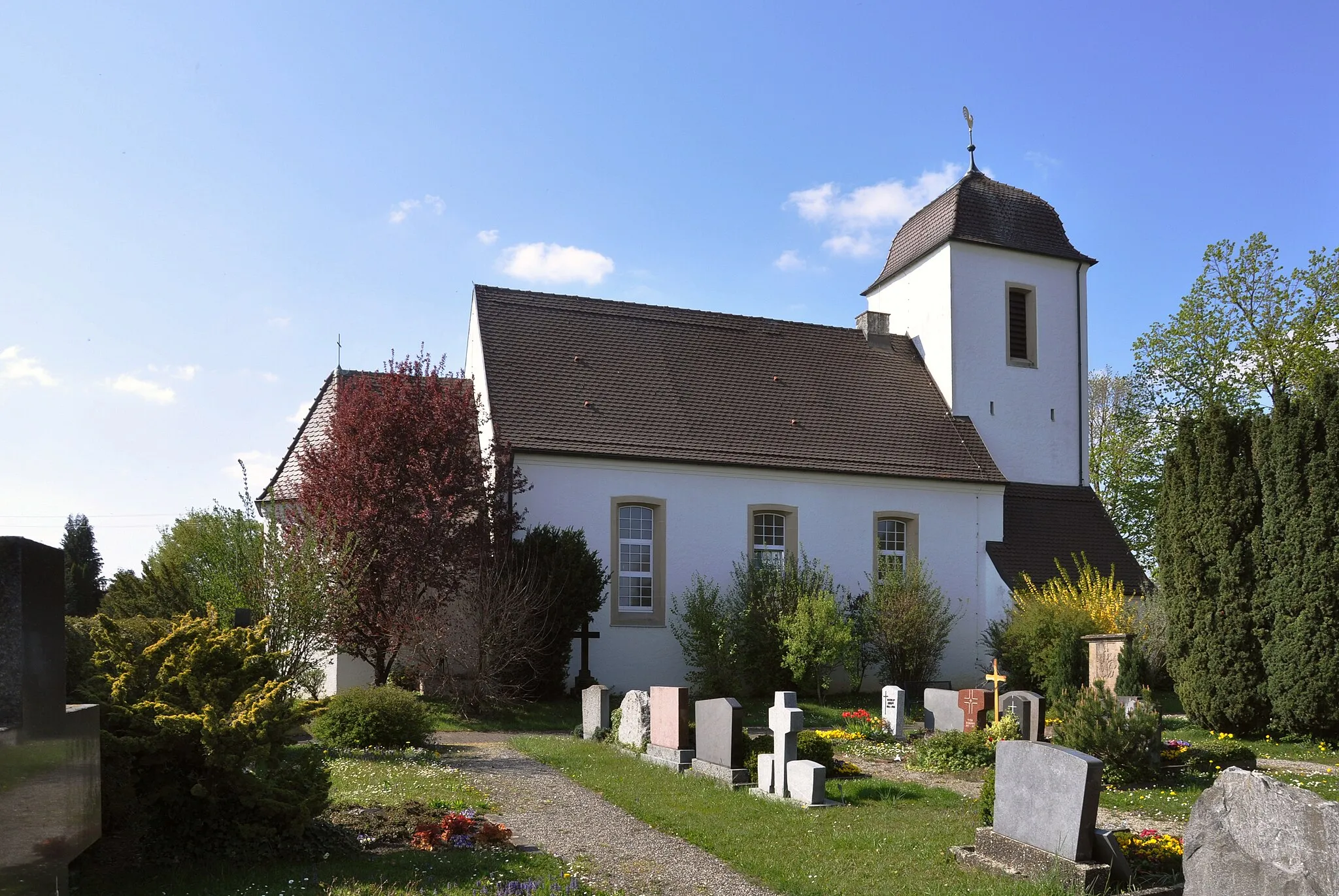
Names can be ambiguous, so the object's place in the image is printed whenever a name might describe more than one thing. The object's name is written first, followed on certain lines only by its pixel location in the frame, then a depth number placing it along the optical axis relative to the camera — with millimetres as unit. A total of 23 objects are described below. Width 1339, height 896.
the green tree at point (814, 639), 19922
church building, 21656
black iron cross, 19938
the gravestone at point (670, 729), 12297
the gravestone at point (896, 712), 15188
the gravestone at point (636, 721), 13578
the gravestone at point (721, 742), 11211
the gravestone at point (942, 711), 14945
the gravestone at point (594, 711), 15211
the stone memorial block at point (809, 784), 9914
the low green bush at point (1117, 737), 10906
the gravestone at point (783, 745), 10500
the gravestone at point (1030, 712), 12836
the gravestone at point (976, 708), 14266
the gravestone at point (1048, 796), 6949
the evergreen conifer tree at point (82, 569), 36938
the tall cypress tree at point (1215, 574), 14883
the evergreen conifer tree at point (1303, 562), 13953
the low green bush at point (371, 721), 13031
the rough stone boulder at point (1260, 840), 4965
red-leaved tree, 17875
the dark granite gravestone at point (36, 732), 4176
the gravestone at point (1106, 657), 17047
